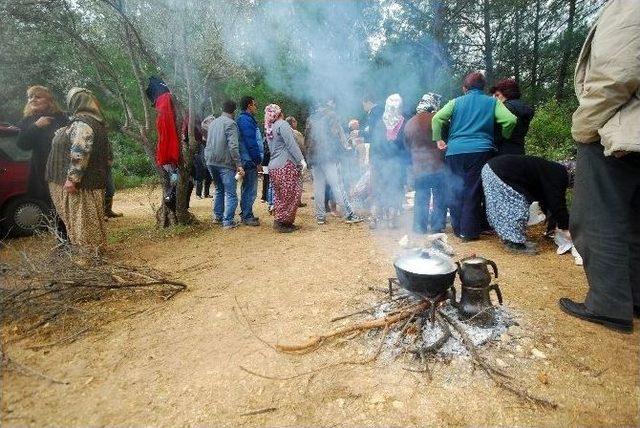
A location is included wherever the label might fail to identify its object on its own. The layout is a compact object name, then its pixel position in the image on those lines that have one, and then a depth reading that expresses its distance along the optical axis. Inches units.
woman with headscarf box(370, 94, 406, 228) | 226.8
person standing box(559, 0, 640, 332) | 91.4
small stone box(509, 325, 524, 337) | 101.0
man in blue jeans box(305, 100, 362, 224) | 239.3
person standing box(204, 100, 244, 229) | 227.3
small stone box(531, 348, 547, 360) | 91.8
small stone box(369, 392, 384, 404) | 80.0
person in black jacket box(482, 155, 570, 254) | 156.6
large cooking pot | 97.6
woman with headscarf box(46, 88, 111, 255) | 165.8
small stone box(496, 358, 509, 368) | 89.0
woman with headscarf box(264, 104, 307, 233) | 218.7
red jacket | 219.6
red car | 227.6
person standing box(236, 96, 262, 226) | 236.7
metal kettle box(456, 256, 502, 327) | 103.3
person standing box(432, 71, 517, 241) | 175.9
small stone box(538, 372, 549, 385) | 83.4
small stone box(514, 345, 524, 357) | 93.0
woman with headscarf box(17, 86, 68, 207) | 197.3
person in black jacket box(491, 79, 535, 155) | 179.8
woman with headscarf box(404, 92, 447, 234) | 200.7
